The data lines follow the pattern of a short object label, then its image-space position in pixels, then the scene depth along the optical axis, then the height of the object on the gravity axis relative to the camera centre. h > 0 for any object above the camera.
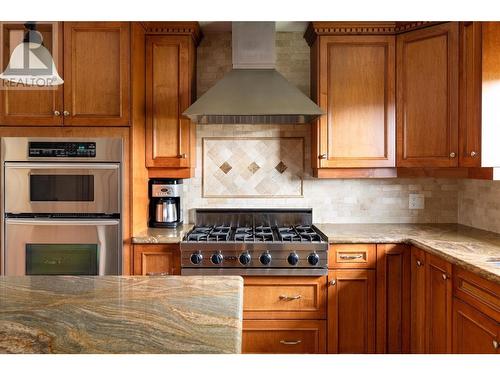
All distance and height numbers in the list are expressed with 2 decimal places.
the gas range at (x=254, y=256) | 2.44 -0.44
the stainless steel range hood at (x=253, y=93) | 2.51 +0.57
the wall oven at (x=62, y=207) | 2.45 -0.15
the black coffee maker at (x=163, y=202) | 2.91 -0.14
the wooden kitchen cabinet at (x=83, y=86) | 2.47 +0.58
